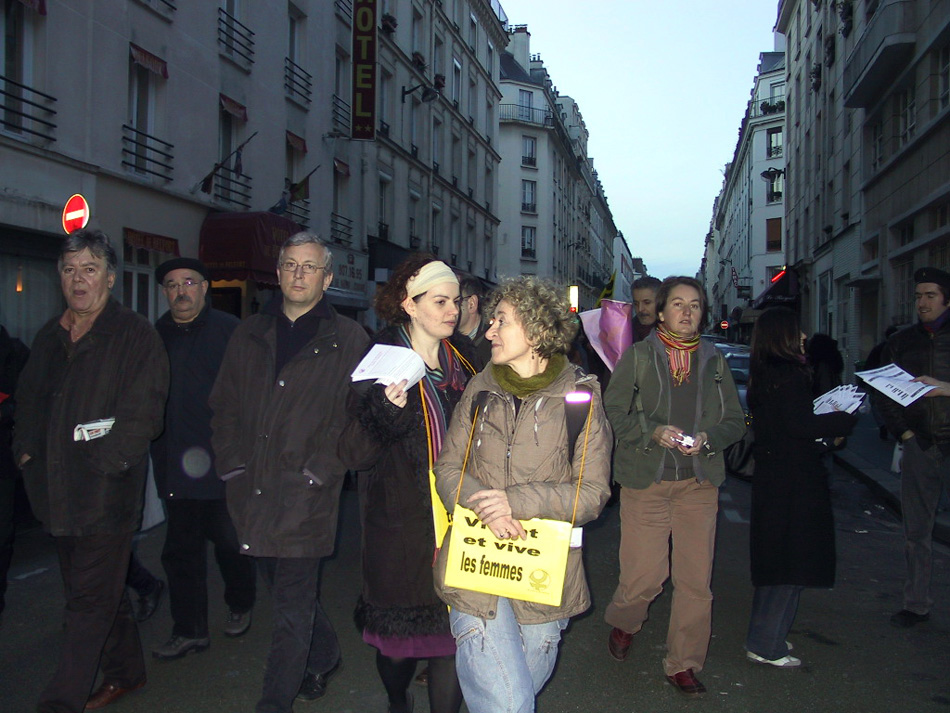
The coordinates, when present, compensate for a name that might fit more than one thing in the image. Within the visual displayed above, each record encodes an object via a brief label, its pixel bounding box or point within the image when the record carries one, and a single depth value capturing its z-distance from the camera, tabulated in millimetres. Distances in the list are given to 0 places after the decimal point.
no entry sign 9633
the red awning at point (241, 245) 14516
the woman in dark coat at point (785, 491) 4000
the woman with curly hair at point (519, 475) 2611
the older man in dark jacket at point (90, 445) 3350
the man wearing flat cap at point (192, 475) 4184
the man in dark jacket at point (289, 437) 3221
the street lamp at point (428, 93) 25375
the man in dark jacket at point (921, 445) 4695
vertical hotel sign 20281
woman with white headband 2879
